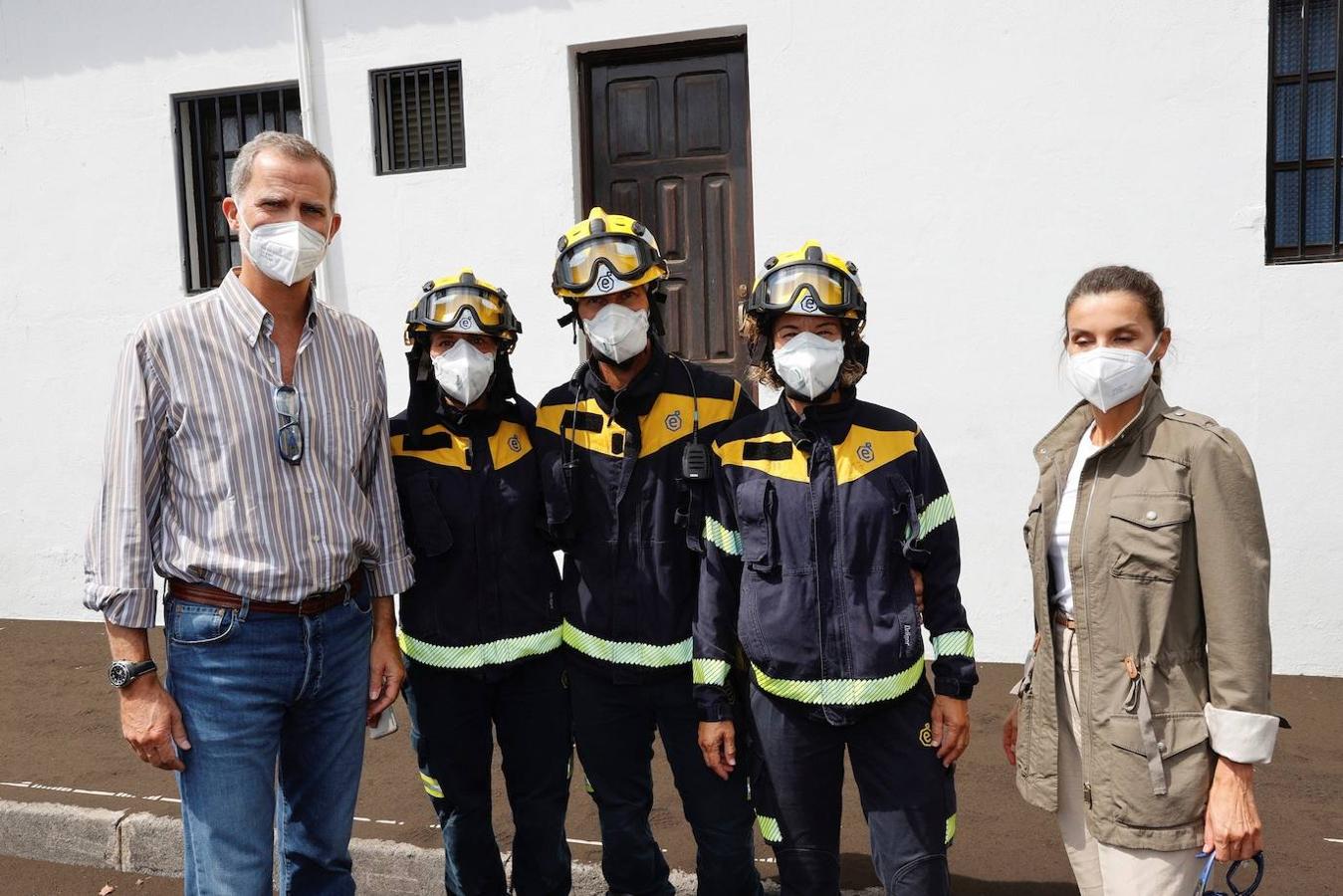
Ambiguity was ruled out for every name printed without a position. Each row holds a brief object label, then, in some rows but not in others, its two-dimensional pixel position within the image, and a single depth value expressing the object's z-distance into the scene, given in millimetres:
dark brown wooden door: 6586
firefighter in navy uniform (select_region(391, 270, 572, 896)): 3348
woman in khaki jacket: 2326
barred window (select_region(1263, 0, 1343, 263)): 5781
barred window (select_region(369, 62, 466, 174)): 6906
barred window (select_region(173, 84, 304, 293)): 7418
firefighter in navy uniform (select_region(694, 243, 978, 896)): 2879
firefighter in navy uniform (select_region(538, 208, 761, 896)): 3246
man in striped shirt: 2582
